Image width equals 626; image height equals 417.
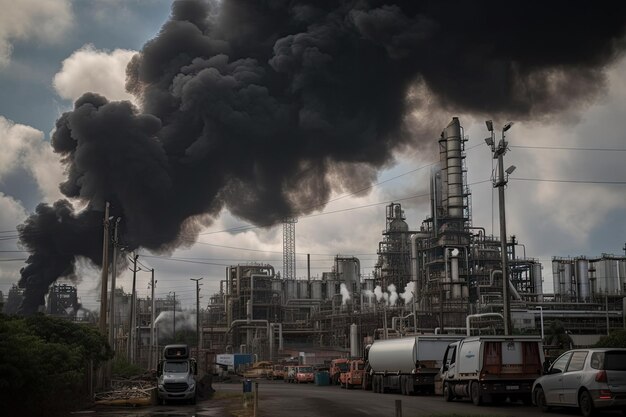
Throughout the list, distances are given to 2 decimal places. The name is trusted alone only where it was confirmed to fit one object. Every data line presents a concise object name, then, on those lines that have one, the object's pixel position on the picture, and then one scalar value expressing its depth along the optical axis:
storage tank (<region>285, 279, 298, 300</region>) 105.12
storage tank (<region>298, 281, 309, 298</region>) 106.56
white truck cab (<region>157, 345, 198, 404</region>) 32.22
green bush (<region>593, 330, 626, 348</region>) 51.53
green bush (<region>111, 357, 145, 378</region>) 45.88
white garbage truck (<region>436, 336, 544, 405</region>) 26.00
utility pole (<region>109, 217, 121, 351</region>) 45.28
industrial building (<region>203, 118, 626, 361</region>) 80.88
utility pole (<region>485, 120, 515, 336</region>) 33.47
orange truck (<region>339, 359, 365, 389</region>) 47.47
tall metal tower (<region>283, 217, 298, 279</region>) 108.62
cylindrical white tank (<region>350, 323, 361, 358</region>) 80.25
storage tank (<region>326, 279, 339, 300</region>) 105.56
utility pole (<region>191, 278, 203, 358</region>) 79.05
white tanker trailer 36.12
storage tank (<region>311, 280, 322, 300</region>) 107.75
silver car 18.12
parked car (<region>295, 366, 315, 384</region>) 61.34
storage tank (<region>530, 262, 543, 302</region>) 92.19
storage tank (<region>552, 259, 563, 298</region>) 94.00
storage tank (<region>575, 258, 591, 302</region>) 90.56
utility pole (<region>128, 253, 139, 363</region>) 59.62
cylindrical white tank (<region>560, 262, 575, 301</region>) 92.81
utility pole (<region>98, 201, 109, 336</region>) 39.12
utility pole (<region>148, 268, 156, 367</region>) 62.11
